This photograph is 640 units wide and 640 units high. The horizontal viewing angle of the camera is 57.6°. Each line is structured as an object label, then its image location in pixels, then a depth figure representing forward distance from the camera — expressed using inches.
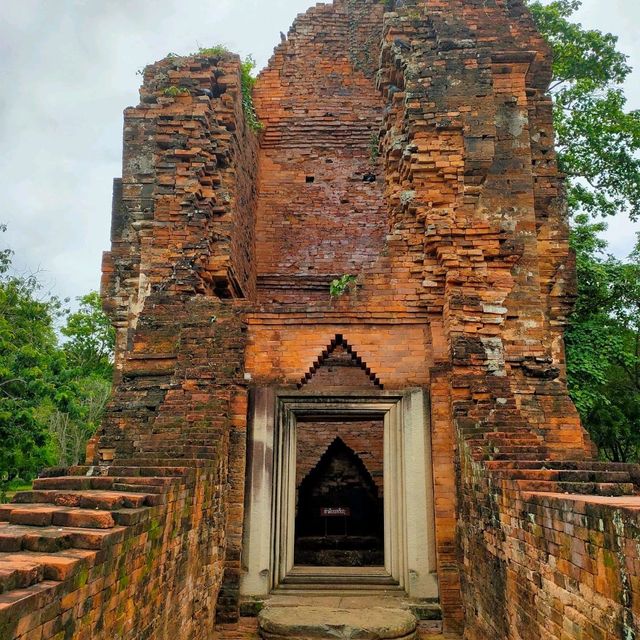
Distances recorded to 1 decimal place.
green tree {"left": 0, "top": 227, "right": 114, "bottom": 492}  496.0
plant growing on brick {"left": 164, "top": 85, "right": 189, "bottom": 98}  344.8
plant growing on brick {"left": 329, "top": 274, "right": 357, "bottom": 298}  295.0
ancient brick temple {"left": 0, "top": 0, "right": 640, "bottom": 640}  139.3
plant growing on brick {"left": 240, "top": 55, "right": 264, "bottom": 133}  400.2
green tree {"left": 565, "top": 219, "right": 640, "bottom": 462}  461.7
